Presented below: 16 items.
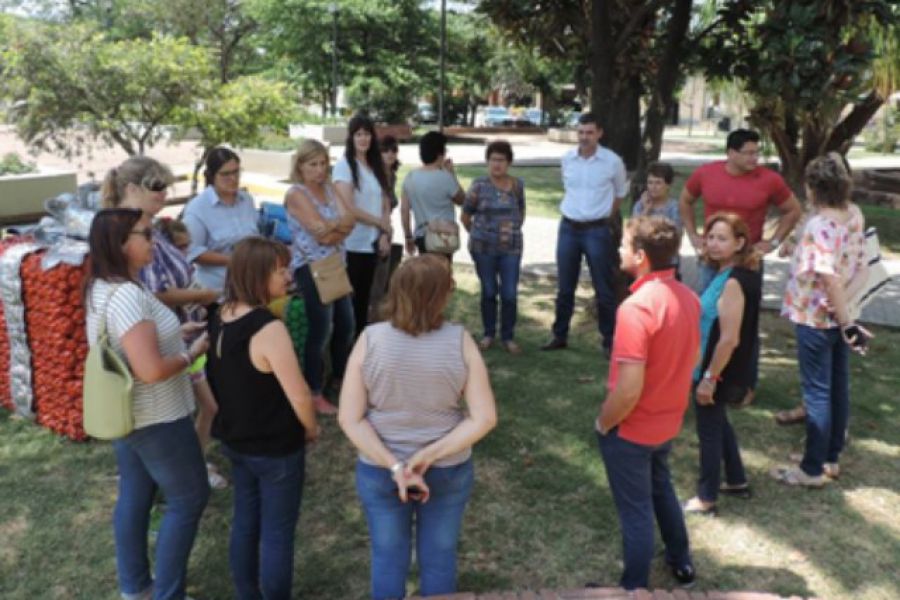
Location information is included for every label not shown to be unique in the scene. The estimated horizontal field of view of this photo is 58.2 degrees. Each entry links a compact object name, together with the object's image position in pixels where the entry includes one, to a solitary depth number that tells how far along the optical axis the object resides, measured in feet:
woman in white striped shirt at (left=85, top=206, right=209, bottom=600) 9.04
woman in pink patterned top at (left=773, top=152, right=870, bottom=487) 12.81
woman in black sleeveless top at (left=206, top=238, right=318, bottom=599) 8.79
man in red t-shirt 16.48
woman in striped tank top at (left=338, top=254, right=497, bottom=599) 8.17
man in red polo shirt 9.26
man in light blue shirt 19.61
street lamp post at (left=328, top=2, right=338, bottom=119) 103.55
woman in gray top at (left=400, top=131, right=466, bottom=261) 19.43
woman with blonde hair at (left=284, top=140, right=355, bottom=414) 15.56
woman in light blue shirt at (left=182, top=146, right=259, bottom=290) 13.85
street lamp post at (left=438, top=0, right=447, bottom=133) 47.55
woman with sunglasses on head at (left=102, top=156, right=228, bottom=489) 11.46
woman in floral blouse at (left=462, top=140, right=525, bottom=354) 19.60
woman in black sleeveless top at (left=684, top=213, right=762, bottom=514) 11.24
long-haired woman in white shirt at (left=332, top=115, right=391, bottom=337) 17.40
